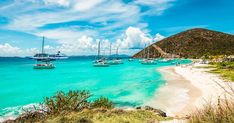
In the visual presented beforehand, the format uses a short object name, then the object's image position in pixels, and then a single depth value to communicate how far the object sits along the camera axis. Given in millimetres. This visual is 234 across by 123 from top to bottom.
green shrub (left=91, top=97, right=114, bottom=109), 8773
